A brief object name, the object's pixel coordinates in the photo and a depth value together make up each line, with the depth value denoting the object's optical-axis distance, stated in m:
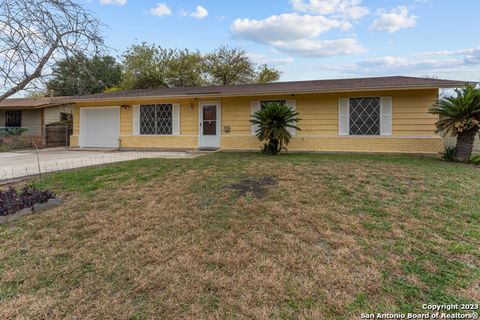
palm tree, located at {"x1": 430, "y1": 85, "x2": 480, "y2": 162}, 7.78
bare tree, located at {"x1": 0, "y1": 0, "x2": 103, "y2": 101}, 3.30
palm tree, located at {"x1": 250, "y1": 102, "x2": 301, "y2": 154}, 9.47
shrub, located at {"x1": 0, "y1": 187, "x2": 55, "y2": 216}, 4.00
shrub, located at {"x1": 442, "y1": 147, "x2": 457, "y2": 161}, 8.28
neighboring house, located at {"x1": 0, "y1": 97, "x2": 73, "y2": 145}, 17.92
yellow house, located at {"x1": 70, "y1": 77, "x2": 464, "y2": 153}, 9.88
